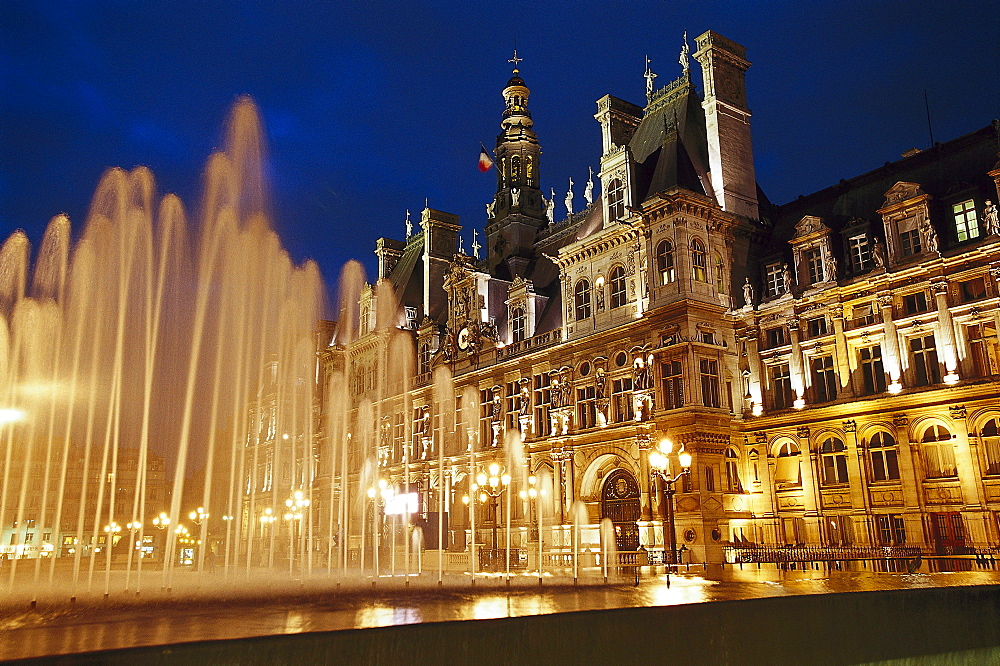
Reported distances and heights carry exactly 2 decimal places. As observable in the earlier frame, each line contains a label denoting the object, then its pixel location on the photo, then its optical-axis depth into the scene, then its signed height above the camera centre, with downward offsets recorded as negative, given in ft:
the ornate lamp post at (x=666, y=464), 79.65 +4.42
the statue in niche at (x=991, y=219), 103.40 +36.39
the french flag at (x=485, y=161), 211.41 +94.08
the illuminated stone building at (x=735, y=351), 106.63 +25.14
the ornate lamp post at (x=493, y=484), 109.91 +4.93
